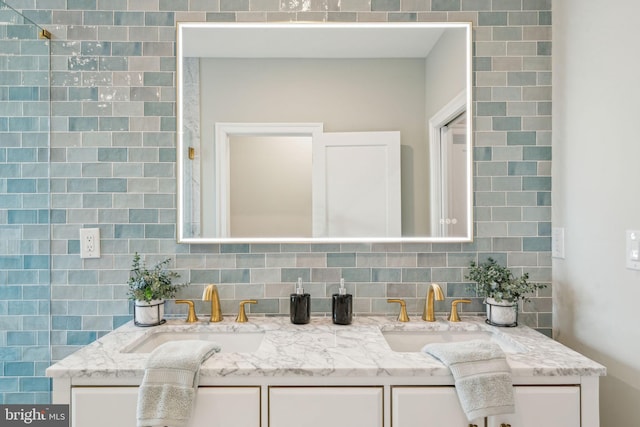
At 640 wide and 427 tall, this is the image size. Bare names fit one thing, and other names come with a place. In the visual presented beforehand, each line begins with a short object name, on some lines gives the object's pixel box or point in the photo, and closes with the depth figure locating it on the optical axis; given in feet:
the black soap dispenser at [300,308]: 5.22
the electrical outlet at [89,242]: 5.60
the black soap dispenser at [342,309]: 5.17
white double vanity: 3.78
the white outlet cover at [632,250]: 3.96
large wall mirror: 5.64
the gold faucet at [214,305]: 5.36
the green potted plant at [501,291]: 5.07
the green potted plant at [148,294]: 5.22
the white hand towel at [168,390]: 3.57
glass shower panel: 5.47
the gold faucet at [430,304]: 5.24
